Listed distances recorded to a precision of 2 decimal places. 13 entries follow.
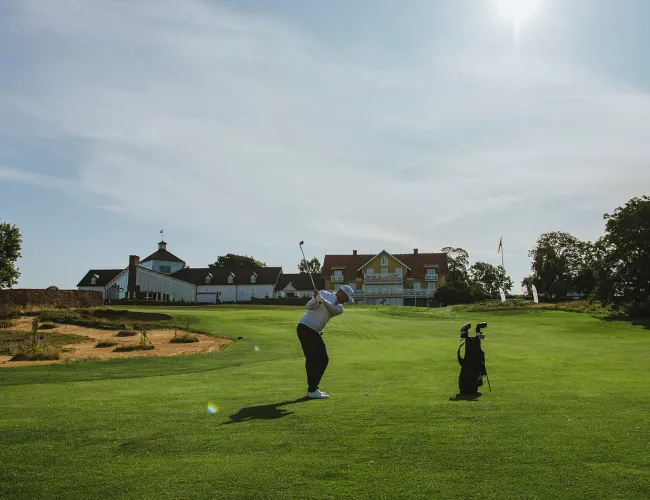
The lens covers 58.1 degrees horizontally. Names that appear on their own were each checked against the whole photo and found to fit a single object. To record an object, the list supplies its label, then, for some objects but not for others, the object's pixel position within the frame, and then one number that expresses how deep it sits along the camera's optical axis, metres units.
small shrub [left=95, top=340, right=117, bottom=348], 28.61
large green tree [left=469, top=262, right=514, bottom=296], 123.62
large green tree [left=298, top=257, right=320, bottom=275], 129.11
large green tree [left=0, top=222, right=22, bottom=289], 65.56
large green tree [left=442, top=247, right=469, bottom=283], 123.88
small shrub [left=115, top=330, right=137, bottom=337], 34.34
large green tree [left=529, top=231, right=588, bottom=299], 110.44
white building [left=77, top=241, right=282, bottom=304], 103.31
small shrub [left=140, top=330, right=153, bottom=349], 27.84
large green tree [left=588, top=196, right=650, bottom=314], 50.66
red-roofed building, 109.81
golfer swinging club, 10.99
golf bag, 10.62
